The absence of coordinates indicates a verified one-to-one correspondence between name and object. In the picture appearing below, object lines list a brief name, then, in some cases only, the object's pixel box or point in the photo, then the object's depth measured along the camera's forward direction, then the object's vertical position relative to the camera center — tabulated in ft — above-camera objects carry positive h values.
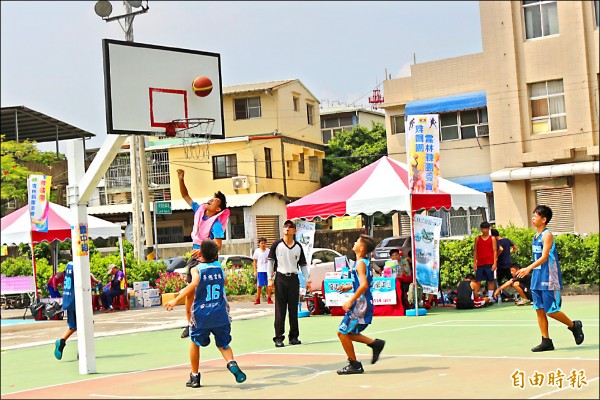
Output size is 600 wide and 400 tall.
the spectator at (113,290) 81.74 -3.30
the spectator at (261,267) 76.28 -1.89
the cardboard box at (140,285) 84.48 -3.09
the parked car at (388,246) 103.96 -1.19
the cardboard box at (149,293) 84.74 -3.86
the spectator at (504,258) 62.03 -1.91
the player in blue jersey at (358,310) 31.68 -2.49
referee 44.88 -1.55
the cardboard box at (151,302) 84.69 -4.69
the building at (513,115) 86.74 +12.31
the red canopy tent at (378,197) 60.49 +2.70
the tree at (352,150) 161.48 +15.64
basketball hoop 40.60 +5.40
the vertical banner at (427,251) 59.11 -1.10
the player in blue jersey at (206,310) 30.91 -2.10
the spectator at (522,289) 57.62 -3.80
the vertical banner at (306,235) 64.23 +0.43
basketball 41.24 +7.26
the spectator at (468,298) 59.64 -4.27
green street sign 102.11 +4.78
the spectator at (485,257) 61.26 -1.76
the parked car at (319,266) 77.10 -2.15
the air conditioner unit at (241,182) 148.15 +10.12
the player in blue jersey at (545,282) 33.55 -2.00
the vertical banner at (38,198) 64.54 +4.34
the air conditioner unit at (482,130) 116.98 +12.80
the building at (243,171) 148.25 +12.70
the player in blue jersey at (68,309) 41.81 -2.44
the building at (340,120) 186.50 +24.35
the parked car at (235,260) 102.10 -1.65
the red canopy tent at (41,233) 76.43 +2.44
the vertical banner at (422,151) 58.85 +5.33
